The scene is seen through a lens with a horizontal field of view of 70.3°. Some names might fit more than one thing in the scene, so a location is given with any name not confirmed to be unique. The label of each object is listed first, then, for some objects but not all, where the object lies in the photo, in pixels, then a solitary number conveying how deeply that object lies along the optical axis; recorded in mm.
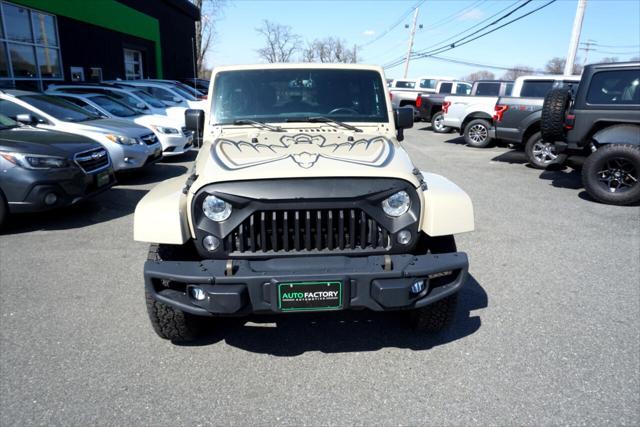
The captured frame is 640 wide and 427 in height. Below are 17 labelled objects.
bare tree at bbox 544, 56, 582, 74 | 66100
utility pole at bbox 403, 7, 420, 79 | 42156
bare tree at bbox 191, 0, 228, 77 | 39031
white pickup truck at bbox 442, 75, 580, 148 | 13156
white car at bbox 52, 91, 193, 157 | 9802
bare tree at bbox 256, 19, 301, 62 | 49938
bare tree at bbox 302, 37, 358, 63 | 55253
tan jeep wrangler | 2549
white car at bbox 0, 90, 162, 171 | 7602
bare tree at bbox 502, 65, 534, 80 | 65062
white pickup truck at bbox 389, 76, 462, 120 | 20469
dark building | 14398
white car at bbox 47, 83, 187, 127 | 11055
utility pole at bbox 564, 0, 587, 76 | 15492
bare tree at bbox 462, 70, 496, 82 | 77025
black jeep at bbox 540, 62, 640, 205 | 6992
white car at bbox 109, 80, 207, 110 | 14492
